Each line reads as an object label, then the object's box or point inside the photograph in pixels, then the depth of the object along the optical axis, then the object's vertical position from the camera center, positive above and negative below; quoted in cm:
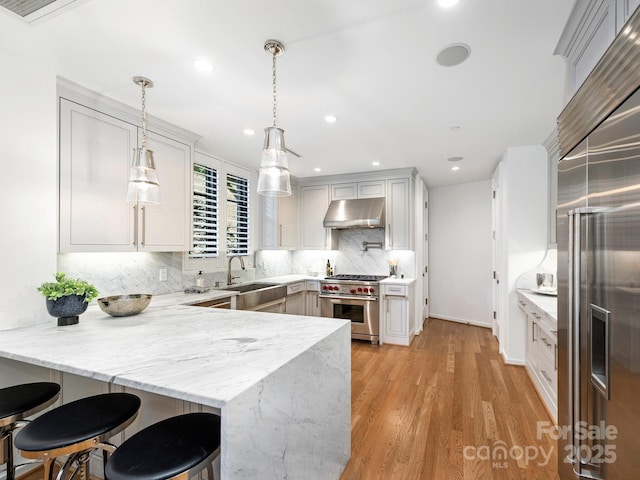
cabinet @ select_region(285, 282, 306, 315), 459 -87
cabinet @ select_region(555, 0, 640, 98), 120 +96
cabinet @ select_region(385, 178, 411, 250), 479 +43
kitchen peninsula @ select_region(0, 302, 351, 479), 104 -50
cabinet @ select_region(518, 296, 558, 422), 250 -103
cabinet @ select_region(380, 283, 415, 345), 446 -105
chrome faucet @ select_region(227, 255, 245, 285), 405 -45
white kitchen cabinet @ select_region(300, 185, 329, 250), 535 +47
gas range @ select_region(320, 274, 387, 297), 454 -65
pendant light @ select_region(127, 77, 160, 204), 210 +44
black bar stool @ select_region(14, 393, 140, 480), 114 -74
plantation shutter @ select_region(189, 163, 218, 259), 363 +36
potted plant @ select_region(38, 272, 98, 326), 180 -33
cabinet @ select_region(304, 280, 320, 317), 500 -90
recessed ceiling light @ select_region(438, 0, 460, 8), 147 +115
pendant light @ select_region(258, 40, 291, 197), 190 +49
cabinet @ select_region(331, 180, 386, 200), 500 +87
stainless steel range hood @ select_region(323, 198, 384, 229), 470 +45
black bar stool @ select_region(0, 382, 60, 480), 136 -74
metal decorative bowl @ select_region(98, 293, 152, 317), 203 -42
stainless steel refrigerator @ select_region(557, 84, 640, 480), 98 -22
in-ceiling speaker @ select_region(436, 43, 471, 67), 183 +116
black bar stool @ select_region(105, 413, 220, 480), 102 -75
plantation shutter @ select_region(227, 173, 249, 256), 428 +39
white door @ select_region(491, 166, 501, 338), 445 +1
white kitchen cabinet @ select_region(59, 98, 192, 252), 222 +42
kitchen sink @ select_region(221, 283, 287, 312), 355 -67
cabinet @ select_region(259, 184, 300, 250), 488 +30
